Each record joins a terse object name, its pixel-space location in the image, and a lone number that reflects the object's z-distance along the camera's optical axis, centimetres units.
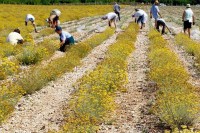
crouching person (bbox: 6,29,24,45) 1815
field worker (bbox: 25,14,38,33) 2691
